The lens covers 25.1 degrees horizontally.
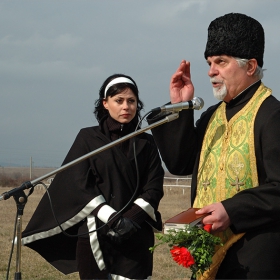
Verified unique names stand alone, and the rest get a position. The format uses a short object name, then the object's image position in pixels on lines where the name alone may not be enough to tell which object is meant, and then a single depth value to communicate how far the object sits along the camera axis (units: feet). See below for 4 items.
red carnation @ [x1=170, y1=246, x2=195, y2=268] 9.68
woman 15.20
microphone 10.98
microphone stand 11.18
